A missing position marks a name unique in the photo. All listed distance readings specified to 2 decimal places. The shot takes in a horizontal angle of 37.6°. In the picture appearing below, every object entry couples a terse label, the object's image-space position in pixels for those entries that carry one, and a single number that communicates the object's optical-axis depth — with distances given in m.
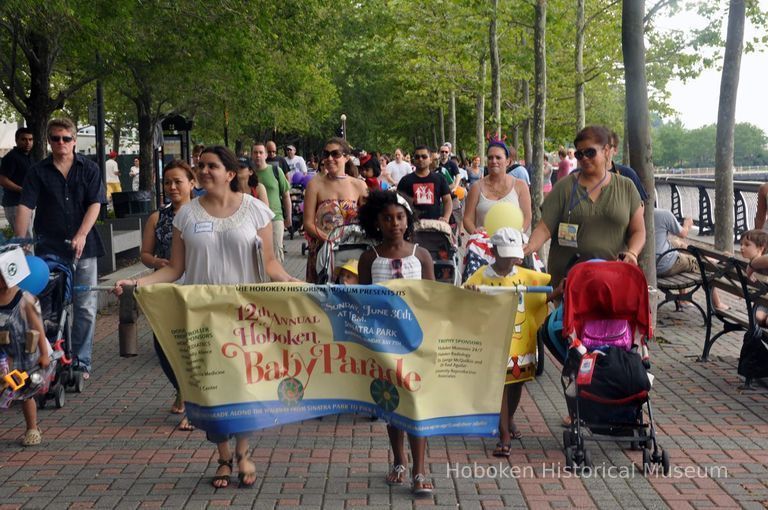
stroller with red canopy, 6.57
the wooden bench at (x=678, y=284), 11.94
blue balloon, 7.90
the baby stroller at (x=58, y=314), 8.22
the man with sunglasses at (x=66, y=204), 8.94
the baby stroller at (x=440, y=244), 9.55
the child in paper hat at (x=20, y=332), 7.24
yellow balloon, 9.67
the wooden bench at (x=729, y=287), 8.88
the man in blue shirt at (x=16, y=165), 13.34
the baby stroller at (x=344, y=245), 8.30
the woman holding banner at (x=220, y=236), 6.72
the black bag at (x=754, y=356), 8.55
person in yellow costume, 6.72
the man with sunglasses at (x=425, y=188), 12.87
